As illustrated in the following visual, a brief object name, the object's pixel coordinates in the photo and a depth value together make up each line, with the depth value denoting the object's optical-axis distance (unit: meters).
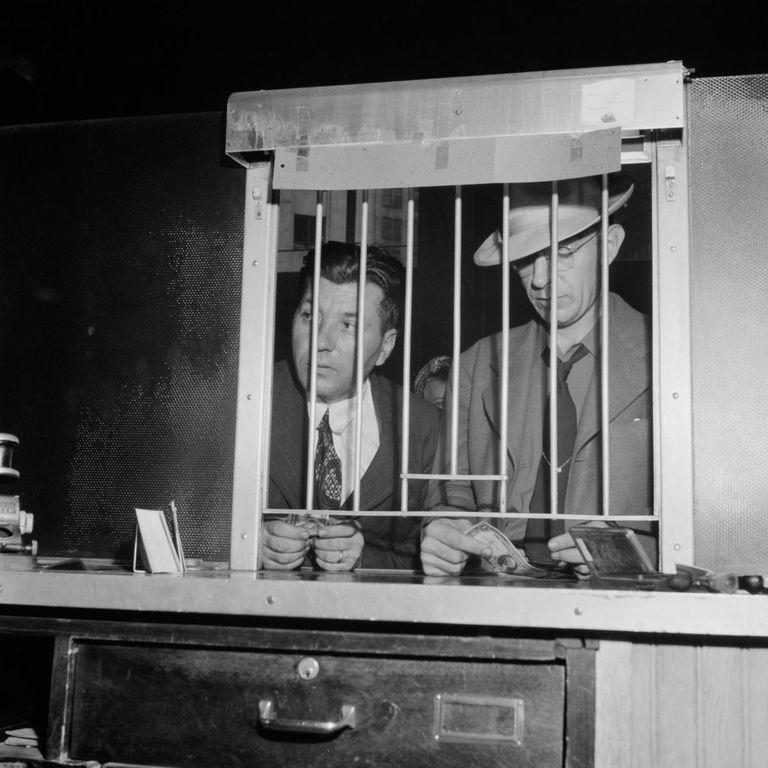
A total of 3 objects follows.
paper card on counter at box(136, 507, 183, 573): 1.40
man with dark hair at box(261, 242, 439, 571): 1.72
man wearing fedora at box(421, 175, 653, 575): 1.61
